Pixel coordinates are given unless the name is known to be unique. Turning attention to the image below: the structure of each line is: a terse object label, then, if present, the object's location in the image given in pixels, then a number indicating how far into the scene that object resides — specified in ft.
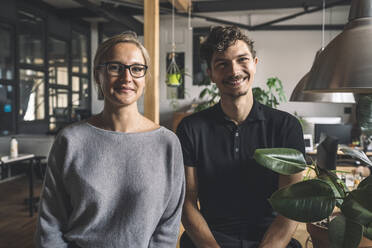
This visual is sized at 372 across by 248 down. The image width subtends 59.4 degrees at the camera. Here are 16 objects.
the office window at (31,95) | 20.89
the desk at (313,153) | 15.08
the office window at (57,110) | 23.70
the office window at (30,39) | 20.77
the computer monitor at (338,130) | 16.12
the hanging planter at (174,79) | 16.83
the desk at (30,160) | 13.33
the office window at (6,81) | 19.19
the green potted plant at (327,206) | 2.56
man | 4.61
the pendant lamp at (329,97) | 7.32
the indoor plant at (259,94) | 12.95
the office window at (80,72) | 26.25
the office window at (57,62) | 23.59
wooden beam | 9.48
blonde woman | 3.92
